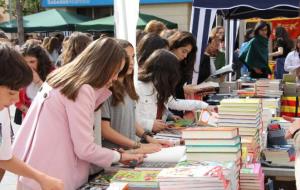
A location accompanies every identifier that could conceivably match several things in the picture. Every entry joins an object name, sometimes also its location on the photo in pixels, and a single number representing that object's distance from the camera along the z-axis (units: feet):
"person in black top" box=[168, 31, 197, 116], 13.88
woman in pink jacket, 6.98
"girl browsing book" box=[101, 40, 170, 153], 8.75
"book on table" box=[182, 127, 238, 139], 7.05
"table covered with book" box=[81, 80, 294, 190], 6.17
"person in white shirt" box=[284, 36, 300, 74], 25.73
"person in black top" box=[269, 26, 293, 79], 28.76
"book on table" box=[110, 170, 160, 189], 6.75
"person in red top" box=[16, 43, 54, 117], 12.21
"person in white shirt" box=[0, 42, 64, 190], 5.50
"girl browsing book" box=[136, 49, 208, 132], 10.52
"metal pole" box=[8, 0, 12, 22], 80.37
